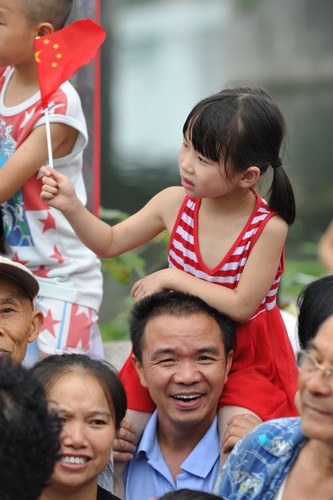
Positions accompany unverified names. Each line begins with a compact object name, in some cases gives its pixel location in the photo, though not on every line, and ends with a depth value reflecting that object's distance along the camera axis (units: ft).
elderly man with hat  21.84
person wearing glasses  16.56
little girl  21.83
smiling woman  18.93
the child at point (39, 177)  24.59
